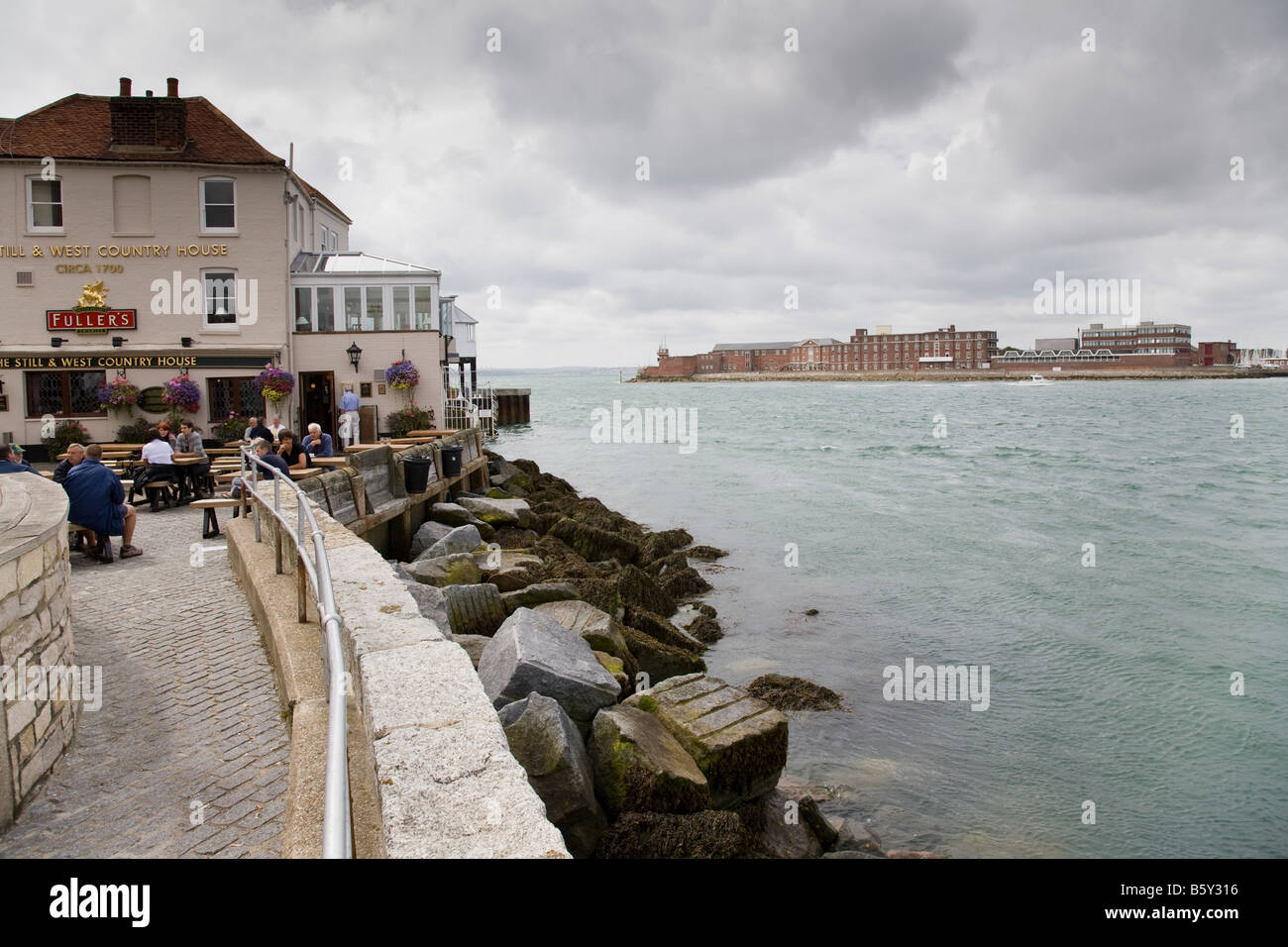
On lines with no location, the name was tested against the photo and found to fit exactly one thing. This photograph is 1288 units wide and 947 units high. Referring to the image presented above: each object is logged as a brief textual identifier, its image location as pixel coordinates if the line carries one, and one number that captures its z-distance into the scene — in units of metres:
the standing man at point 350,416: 26.14
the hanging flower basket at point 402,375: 28.81
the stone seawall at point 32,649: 5.52
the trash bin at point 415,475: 17.78
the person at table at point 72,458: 12.84
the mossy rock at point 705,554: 23.05
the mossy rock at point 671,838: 6.11
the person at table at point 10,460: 12.18
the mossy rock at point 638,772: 6.48
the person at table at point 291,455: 16.02
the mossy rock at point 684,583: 18.19
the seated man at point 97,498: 12.48
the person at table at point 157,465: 17.84
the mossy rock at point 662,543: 20.88
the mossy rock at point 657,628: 13.37
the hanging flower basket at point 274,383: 26.77
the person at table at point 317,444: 18.80
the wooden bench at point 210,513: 14.19
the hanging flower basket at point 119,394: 26.05
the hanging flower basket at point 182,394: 26.33
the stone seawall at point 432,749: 3.47
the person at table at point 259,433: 19.06
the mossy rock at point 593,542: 19.00
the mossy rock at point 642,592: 15.04
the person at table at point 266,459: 14.08
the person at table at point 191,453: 18.86
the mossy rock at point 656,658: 11.60
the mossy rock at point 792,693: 12.01
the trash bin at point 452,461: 20.80
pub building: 26.84
